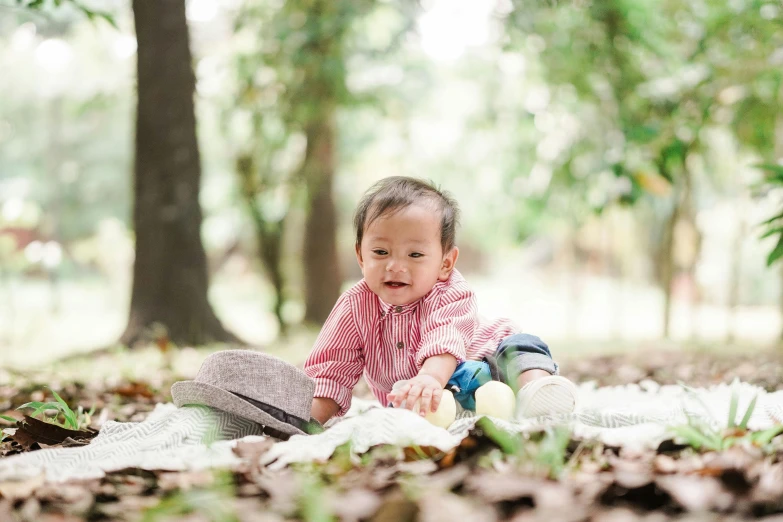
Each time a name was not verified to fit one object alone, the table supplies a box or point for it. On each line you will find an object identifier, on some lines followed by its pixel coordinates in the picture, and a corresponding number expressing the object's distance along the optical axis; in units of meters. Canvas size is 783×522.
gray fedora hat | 2.13
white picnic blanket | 1.74
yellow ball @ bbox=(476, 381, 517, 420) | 2.23
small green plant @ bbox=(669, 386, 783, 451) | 1.67
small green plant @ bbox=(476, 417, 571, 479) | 1.54
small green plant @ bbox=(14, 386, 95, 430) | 2.29
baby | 2.44
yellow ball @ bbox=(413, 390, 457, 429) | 2.15
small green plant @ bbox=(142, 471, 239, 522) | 1.34
